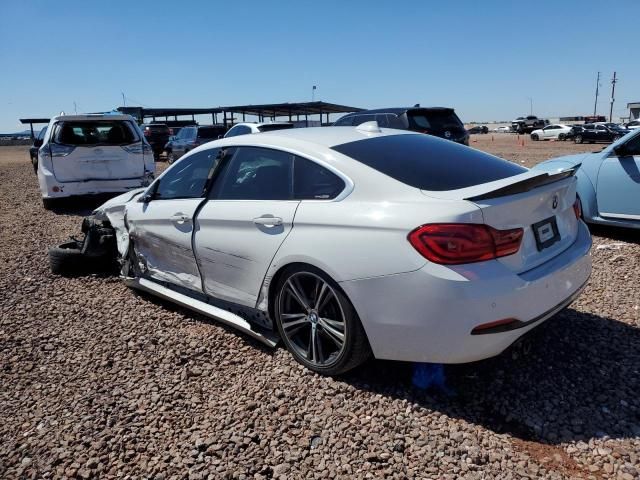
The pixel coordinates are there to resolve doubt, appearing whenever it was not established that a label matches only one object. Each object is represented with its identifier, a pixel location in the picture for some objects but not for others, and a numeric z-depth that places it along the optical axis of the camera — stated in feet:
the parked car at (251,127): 47.29
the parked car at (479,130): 239.99
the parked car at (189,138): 65.77
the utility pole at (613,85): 298.56
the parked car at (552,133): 141.69
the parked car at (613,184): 20.01
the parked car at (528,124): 190.67
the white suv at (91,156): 30.22
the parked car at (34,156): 62.69
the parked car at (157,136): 81.87
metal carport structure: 118.52
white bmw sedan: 8.58
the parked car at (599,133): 119.44
